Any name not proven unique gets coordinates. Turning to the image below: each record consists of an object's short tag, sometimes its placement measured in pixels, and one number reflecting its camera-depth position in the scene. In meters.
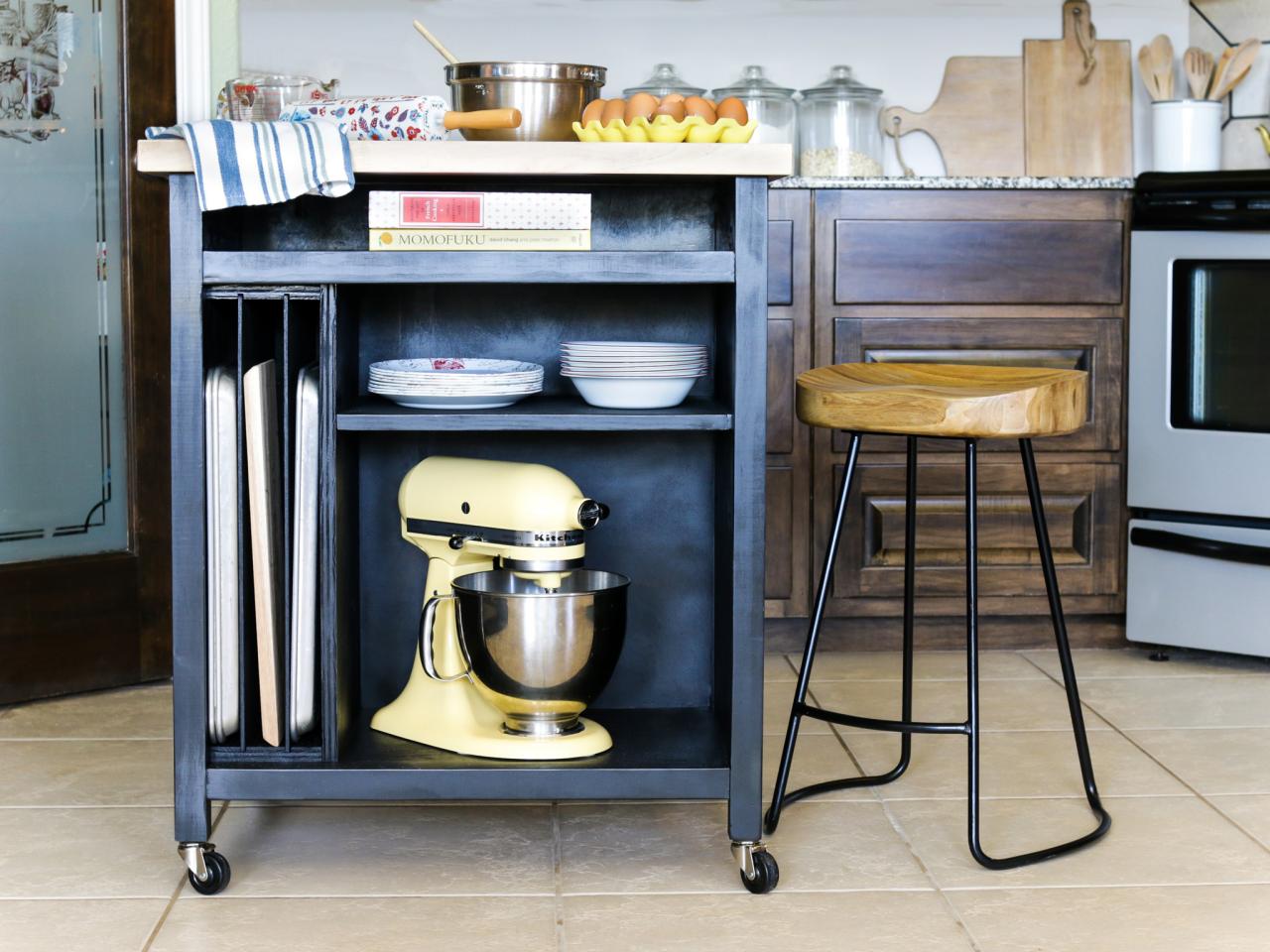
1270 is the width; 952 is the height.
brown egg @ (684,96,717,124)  1.86
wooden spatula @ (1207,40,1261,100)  3.46
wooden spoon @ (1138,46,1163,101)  3.54
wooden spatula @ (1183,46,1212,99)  3.53
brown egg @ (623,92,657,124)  1.84
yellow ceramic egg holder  1.79
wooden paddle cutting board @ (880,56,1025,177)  3.61
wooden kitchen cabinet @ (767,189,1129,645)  3.09
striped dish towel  1.71
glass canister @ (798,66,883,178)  3.49
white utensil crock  3.43
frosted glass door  2.75
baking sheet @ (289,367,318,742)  1.83
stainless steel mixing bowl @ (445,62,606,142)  1.87
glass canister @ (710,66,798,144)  3.46
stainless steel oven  3.00
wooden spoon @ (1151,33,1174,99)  3.52
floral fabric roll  1.85
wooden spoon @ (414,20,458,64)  1.86
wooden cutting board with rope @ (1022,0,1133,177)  3.61
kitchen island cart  1.78
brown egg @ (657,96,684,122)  1.85
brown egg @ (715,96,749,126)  1.85
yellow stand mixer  1.89
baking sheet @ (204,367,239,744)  1.81
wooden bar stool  1.81
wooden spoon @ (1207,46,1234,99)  3.47
